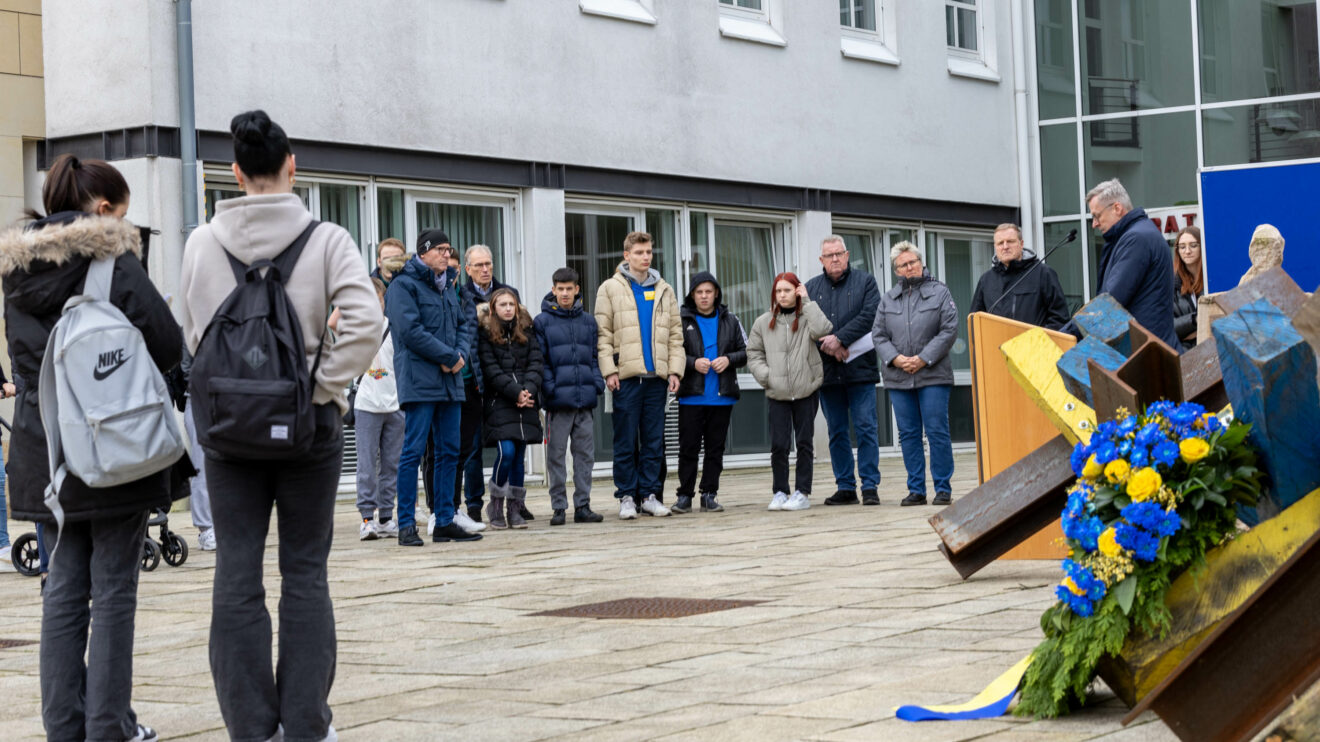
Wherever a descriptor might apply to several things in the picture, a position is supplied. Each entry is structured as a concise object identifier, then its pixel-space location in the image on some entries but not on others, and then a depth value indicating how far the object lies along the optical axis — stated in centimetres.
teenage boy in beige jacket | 1274
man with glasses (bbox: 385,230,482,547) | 1056
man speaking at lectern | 1245
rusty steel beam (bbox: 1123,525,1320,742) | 397
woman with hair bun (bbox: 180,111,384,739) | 458
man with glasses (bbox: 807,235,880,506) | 1344
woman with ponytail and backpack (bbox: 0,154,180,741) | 482
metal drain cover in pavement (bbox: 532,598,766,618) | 745
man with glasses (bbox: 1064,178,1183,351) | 965
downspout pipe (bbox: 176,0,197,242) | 1453
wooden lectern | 864
